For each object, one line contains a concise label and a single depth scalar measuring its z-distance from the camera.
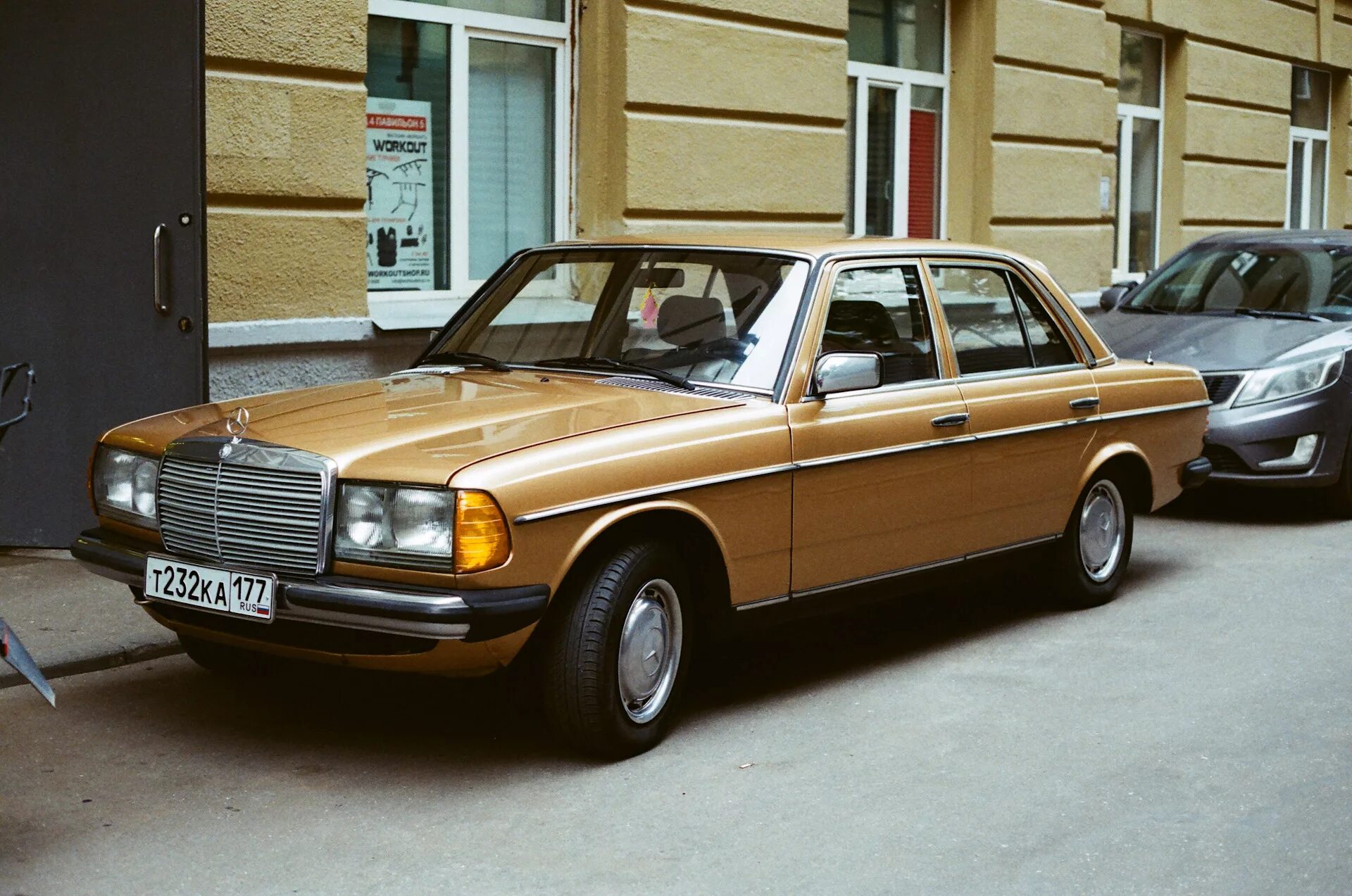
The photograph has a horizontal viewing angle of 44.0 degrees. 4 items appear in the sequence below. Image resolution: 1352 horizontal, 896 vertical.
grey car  9.02
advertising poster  9.45
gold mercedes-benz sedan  4.42
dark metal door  7.23
